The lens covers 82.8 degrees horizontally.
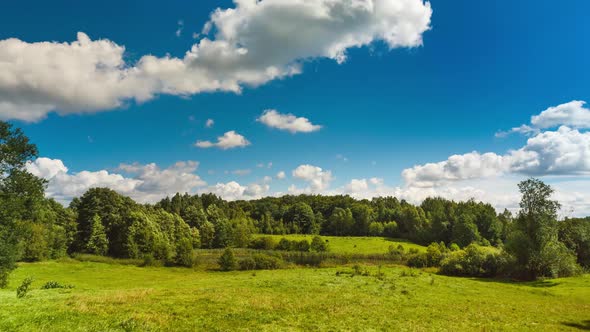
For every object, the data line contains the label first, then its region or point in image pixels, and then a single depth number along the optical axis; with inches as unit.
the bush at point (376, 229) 5359.3
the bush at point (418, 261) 2664.9
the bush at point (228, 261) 2388.0
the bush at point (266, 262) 2442.2
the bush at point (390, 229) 5344.5
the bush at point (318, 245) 3646.9
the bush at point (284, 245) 3836.1
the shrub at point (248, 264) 2409.1
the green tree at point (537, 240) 1931.6
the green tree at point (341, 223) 5841.5
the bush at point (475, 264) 2117.4
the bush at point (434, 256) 2642.7
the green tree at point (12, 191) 1364.4
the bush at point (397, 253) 3175.4
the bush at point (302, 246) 3720.2
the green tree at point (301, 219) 5999.0
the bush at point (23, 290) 987.3
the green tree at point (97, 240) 3019.2
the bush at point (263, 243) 3986.2
